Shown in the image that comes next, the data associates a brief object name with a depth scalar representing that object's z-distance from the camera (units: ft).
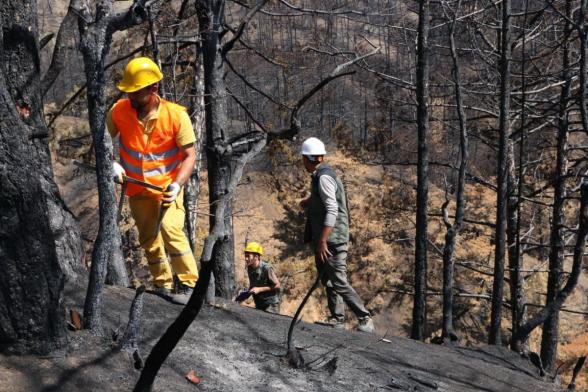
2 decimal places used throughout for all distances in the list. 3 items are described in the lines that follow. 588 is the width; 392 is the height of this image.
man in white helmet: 20.42
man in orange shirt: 16.31
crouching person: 24.07
